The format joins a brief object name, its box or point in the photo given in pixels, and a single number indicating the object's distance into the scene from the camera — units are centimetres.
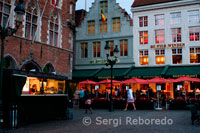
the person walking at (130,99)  1796
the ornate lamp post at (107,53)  1727
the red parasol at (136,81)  2165
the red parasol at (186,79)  2085
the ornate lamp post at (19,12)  945
